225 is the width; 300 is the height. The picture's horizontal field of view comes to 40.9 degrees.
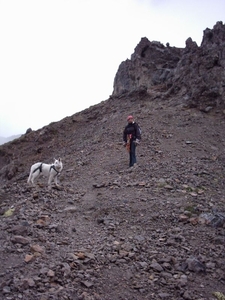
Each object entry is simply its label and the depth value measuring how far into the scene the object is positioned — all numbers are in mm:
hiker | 13680
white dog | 11711
